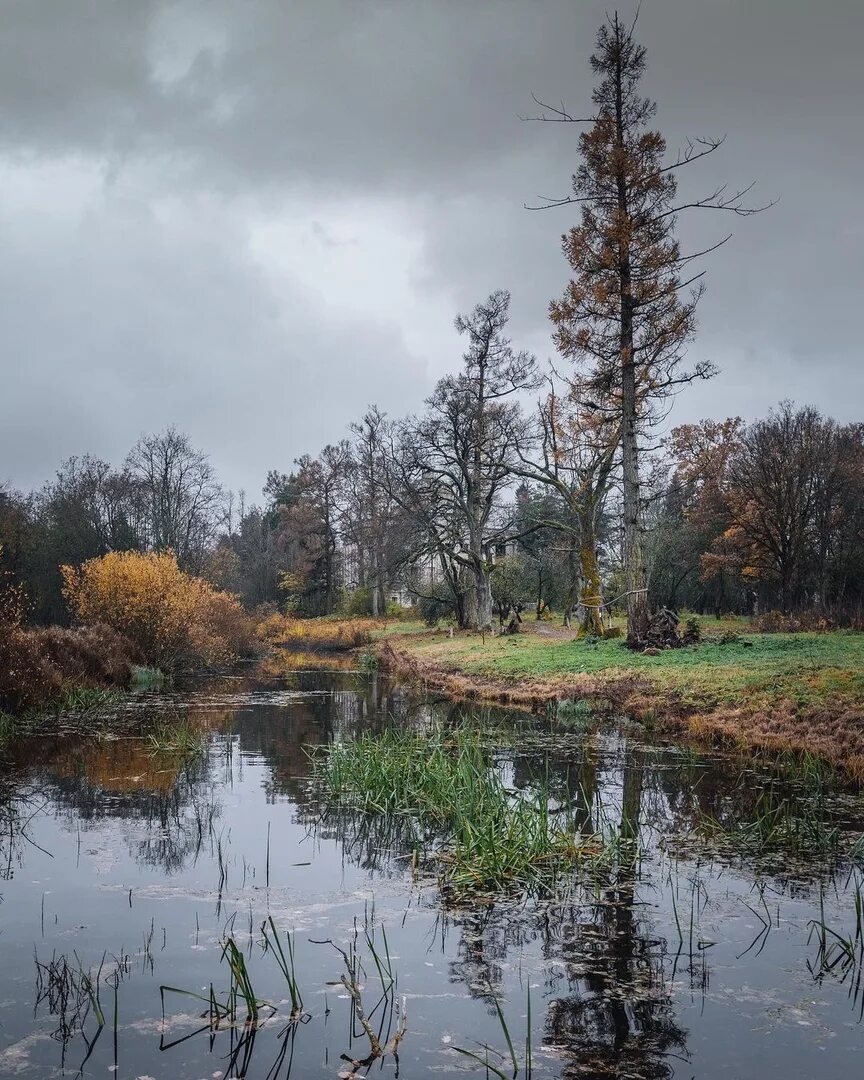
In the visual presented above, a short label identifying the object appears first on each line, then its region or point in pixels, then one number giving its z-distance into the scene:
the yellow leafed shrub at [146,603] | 25.00
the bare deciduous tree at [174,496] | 49.41
